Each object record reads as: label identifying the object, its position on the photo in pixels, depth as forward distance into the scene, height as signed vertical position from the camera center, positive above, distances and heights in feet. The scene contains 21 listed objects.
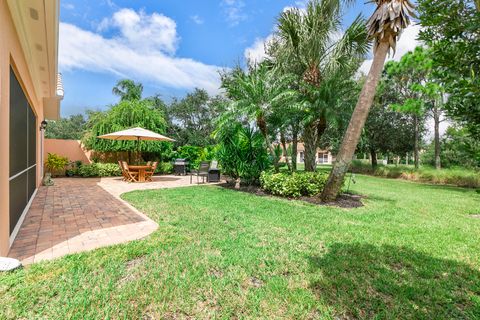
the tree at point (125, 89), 89.91 +25.02
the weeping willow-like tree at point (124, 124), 51.01 +6.95
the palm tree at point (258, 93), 29.64 +7.89
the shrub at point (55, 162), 43.73 -1.25
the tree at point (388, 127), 73.46 +9.35
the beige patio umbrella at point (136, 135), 38.22 +3.28
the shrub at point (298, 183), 27.66 -3.11
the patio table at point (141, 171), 40.67 -2.59
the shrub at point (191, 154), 62.75 +0.57
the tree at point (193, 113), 97.42 +17.86
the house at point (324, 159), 186.50 -1.60
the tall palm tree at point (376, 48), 20.61 +9.83
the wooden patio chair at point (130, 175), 40.32 -3.22
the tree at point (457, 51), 4.91 +2.33
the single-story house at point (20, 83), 11.10 +4.59
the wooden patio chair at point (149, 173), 42.14 -3.02
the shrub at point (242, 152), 34.04 +0.64
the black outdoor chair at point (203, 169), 40.44 -2.15
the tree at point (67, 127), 134.41 +16.21
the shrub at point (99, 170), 47.67 -2.89
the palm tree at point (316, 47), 28.86 +13.67
